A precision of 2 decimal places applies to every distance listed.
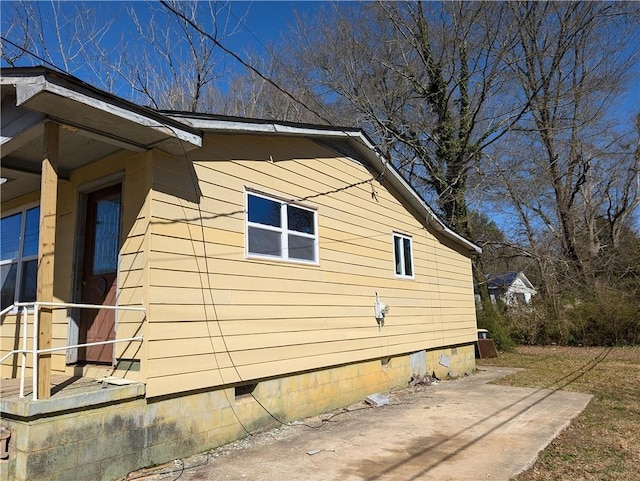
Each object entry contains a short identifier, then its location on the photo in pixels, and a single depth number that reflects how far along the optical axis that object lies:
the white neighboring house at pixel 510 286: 20.77
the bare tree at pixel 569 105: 19.38
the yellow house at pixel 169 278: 4.16
